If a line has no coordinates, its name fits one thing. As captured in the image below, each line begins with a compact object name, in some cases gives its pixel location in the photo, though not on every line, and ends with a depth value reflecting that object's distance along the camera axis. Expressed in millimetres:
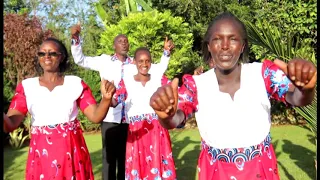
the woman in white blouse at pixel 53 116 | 3018
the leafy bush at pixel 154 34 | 10250
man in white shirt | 4645
